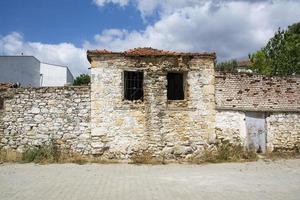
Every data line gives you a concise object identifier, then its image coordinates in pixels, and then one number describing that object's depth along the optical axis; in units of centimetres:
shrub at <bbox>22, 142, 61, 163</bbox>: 922
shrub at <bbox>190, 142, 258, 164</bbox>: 958
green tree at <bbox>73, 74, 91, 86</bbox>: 2249
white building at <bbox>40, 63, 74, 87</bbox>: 2024
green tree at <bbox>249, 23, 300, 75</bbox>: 1929
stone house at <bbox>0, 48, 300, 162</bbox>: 951
